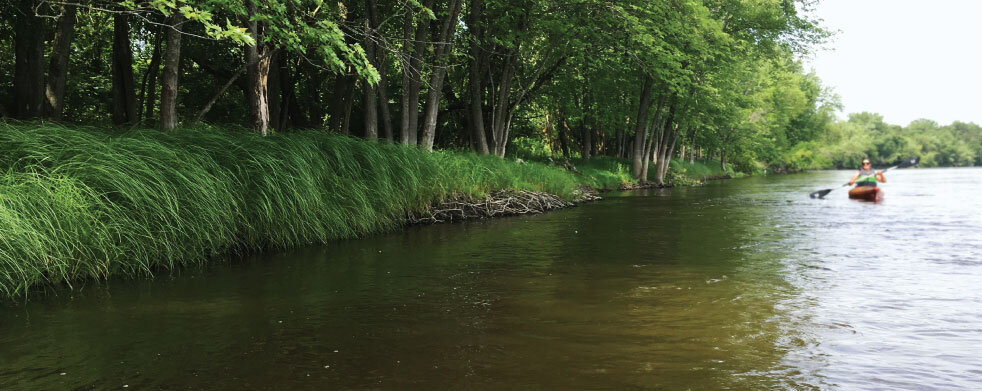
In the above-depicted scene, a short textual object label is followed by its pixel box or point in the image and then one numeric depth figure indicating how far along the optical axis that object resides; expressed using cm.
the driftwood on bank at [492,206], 1329
